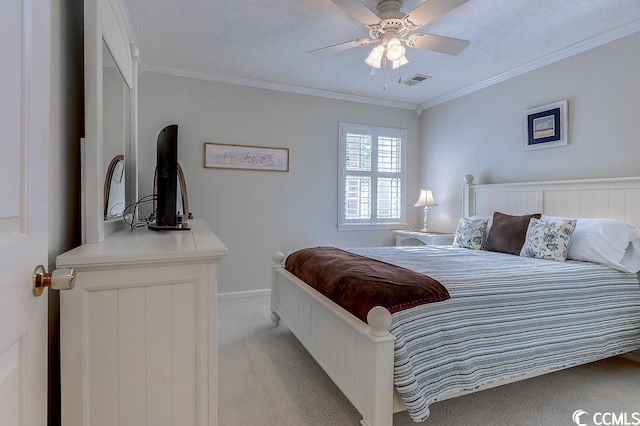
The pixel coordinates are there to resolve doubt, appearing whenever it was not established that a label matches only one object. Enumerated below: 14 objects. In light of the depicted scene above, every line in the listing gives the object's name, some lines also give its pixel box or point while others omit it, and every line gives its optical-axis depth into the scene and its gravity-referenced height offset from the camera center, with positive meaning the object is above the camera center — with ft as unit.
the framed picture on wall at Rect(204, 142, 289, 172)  12.60 +2.09
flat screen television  5.40 +0.47
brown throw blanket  5.58 -1.33
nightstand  13.20 -1.07
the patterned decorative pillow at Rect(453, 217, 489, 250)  10.78 -0.72
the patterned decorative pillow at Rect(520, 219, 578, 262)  8.48 -0.74
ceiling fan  6.67 +4.03
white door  1.94 +0.05
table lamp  14.13 +0.52
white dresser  3.28 -1.30
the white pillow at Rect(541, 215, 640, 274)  7.91 -0.79
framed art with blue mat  10.40 +2.74
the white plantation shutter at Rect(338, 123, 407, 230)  14.78 +1.56
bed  5.07 -2.09
